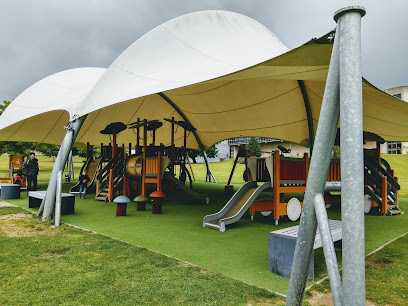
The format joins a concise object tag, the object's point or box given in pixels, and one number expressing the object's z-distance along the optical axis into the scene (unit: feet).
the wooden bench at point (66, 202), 25.30
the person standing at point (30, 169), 39.96
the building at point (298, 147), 125.70
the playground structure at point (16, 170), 43.45
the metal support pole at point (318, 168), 6.57
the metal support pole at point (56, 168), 22.26
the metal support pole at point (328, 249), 5.93
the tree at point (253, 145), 166.11
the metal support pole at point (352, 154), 5.70
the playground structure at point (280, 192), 22.58
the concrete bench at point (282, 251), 11.44
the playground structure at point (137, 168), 32.65
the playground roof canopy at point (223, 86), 18.28
